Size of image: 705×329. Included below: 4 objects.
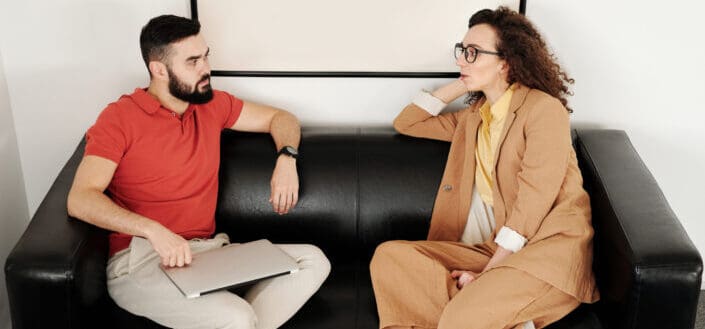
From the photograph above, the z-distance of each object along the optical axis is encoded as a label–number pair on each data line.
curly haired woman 2.05
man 2.06
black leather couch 1.93
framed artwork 2.61
